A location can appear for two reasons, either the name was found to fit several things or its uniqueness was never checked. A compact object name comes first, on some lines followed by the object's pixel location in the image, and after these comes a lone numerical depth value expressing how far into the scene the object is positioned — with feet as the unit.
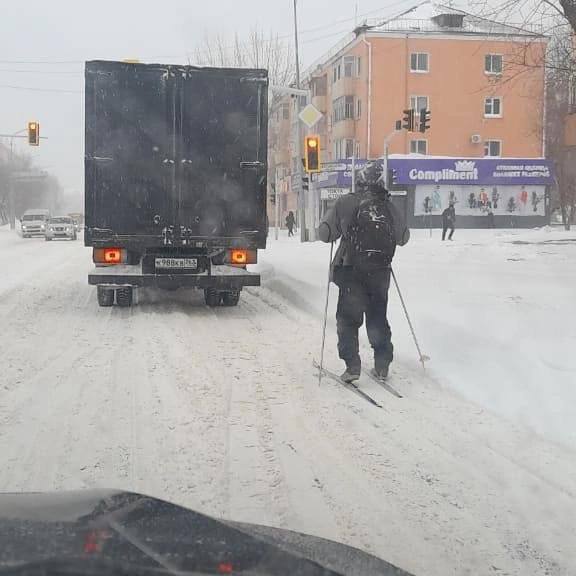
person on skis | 20.15
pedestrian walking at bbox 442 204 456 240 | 96.43
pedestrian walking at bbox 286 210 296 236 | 134.00
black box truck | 31.58
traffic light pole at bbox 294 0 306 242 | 91.25
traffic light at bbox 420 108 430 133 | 86.94
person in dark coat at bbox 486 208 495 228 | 142.41
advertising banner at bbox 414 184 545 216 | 142.82
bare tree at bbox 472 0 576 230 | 47.21
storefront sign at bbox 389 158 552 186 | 140.91
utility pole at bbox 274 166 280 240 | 120.88
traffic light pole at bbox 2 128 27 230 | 209.97
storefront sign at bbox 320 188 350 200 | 147.10
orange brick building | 155.33
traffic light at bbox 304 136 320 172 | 70.38
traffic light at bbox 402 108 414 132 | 85.05
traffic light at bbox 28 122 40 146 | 99.35
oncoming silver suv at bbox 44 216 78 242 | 135.23
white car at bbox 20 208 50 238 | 145.18
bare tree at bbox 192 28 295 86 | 139.74
